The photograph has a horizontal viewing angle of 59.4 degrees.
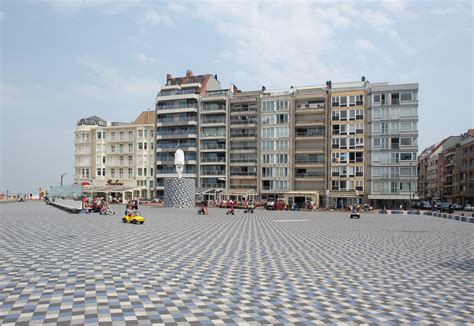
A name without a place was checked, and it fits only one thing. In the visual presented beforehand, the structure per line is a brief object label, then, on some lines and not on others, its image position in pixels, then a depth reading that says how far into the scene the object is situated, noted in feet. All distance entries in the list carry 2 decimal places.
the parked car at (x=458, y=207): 242.29
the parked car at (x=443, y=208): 204.07
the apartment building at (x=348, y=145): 237.66
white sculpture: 194.81
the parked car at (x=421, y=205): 237.84
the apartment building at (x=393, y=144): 228.22
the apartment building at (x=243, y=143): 262.88
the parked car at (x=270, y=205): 207.21
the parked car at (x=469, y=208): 224.25
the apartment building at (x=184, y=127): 276.78
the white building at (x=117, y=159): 292.40
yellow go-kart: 97.04
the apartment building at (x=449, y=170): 300.61
